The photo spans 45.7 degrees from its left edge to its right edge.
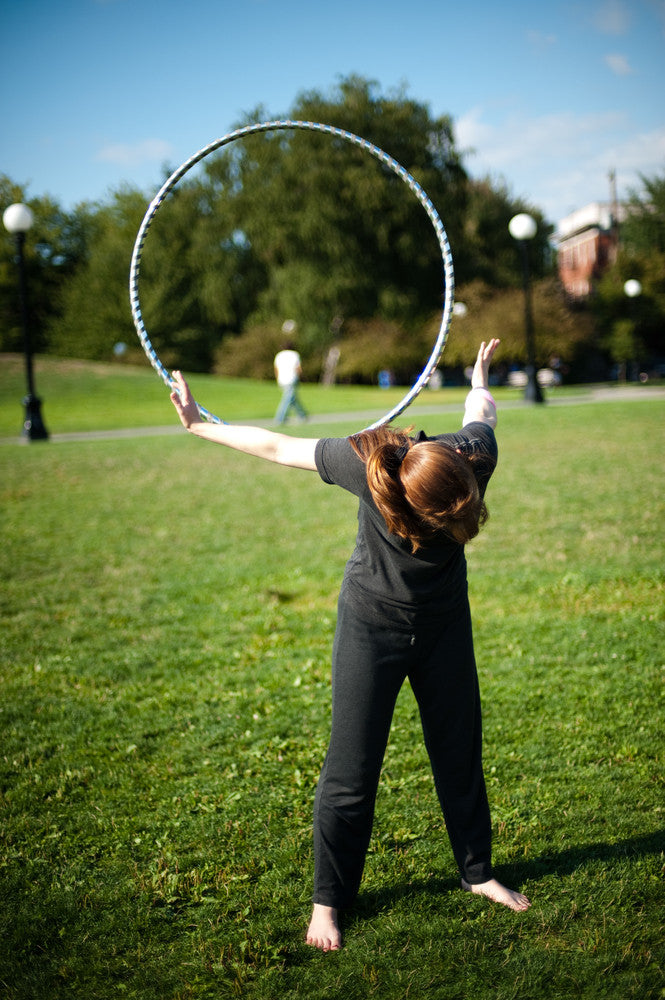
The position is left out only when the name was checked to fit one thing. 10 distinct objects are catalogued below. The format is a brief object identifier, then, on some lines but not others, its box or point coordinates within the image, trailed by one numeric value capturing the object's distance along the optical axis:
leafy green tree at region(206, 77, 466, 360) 43.78
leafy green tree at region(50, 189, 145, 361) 56.66
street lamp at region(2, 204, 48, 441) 18.08
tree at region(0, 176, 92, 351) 59.97
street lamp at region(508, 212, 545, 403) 21.55
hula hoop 3.78
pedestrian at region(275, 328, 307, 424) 17.25
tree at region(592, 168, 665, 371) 51.78
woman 2.55
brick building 70.56
